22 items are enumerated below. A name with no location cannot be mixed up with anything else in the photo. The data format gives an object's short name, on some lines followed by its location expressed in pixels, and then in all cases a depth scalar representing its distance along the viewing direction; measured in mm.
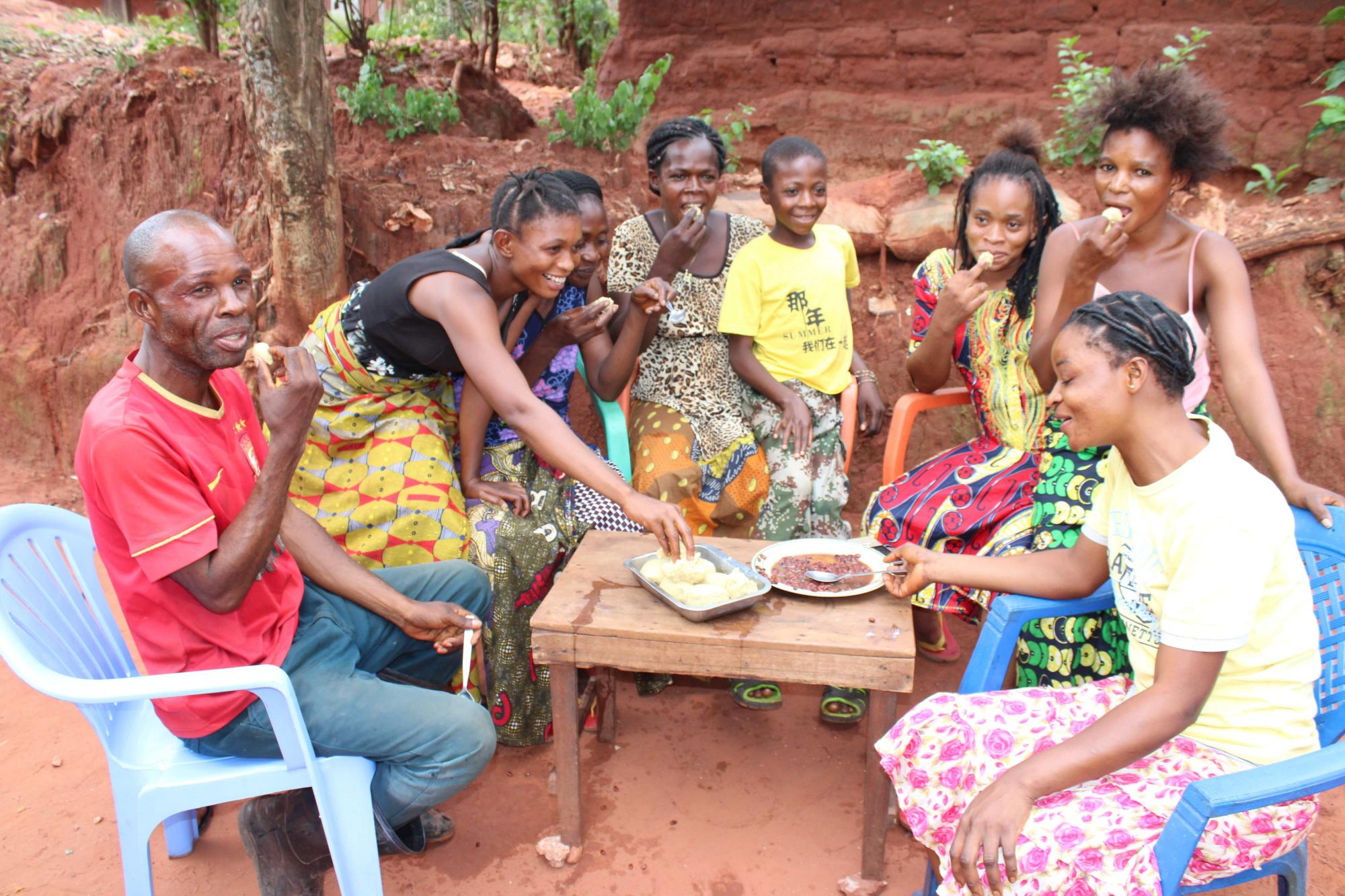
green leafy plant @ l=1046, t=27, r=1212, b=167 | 4523
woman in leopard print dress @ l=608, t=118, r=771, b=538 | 3406
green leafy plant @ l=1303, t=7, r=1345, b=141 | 4152
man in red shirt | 1859
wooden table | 2205
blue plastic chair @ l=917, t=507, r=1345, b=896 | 1586
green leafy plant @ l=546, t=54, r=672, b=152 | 4895
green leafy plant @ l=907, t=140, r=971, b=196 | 4734
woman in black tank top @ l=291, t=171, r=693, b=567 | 2695
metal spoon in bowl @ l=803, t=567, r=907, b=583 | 2480
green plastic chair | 3512
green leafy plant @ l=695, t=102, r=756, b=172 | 5148
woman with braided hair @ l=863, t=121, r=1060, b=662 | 2906
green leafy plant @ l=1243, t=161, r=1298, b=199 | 4375
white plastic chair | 1866
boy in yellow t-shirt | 3416
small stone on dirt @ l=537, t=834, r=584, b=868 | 2547
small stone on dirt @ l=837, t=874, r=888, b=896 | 2426
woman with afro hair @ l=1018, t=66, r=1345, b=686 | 2523
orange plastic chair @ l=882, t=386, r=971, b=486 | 3365
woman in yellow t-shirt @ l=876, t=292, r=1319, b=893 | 1724
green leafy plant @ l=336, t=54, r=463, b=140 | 5082
